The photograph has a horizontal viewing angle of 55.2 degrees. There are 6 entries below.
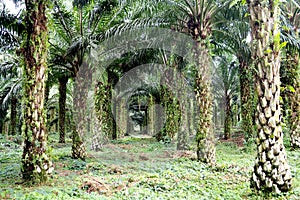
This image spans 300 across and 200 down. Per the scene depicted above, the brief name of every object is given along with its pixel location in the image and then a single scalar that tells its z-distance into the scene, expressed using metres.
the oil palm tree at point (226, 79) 19.36
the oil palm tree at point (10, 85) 14.19
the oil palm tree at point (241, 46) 9.97
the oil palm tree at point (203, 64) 9.60
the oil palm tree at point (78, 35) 10.42
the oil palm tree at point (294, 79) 11.87
